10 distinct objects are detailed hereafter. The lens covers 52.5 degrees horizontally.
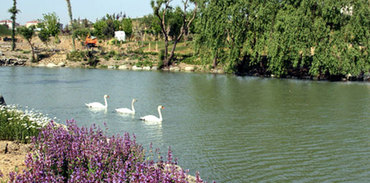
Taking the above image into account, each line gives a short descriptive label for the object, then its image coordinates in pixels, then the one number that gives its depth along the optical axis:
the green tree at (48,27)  81.44
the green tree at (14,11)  80.22
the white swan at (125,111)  21.23
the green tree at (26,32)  70.88
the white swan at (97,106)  22.72
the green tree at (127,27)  99.69
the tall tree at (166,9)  60.47
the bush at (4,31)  106.19
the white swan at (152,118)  19.06
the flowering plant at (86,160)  6.65
